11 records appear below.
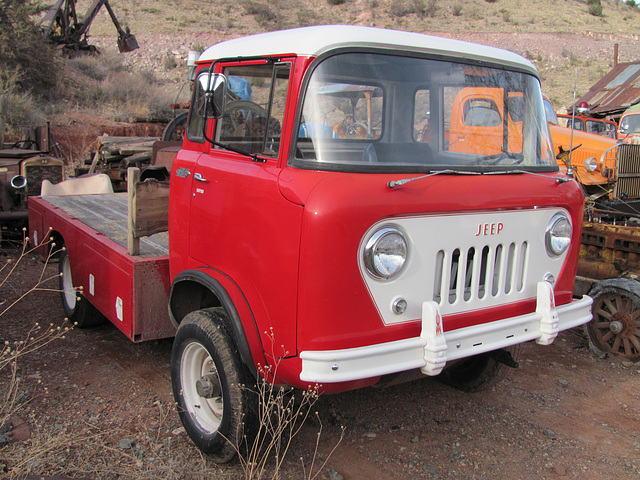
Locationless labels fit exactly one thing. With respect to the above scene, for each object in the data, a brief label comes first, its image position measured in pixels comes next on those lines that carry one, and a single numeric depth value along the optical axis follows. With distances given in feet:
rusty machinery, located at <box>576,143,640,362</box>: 16.72
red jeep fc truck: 8.59
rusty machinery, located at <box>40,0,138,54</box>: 73.82
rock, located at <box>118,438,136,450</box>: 11.04
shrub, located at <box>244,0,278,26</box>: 139.95
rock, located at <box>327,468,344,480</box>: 10.48
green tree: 58.70
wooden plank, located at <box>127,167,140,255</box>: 12.13
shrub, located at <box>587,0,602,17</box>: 154.71
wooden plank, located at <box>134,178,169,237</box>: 12.62
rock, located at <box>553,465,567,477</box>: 11.05
